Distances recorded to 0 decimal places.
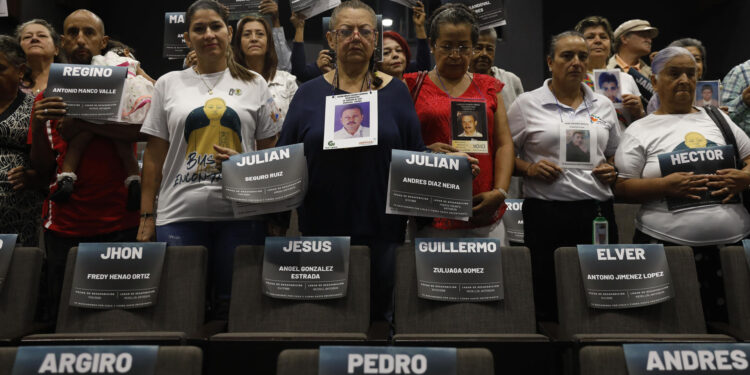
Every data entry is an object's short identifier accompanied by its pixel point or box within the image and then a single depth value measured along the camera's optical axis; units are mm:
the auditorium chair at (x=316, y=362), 1408
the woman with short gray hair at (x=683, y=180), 2201
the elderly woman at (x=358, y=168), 2006
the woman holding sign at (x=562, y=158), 2326
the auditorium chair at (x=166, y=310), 1826
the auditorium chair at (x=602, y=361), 1443
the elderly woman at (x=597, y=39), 3541
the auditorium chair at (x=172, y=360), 1420
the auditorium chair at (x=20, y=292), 1812
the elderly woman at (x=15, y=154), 2523
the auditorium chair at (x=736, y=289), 1805
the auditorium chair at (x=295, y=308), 1828
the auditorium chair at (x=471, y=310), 1815
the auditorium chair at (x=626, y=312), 1810
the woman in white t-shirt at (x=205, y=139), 2066
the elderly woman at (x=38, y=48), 2842
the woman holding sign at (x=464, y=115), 2223
